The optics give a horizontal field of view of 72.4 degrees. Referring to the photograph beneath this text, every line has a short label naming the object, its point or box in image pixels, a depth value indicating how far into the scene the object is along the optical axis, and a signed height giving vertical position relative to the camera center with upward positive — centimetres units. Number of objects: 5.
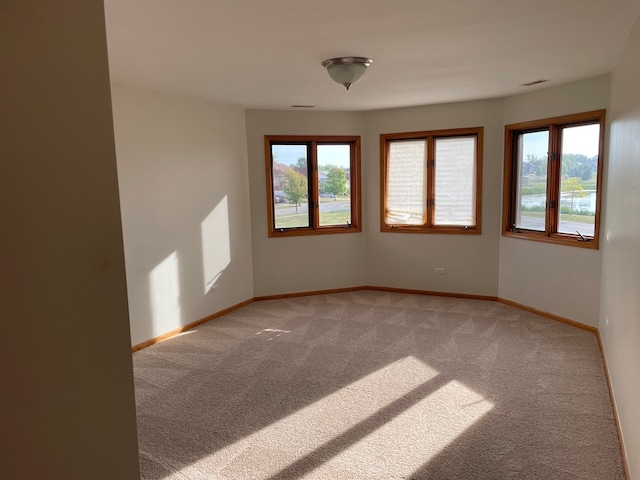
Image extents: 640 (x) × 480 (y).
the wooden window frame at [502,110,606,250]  418 +6
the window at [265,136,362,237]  580 +7
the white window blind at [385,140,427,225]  586 +5
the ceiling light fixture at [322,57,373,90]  322 +90
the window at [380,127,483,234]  555 +8
